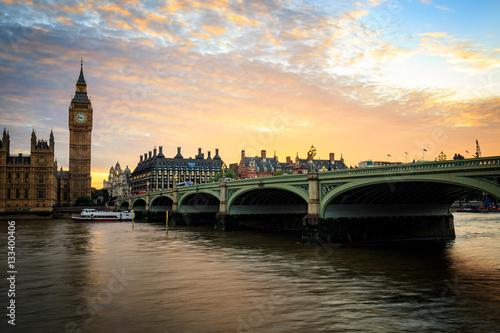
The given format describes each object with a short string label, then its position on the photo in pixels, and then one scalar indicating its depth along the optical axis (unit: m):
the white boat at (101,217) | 104.19
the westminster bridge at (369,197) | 32.41
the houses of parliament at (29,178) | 135.38
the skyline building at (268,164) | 167.75
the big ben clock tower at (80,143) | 189.12
